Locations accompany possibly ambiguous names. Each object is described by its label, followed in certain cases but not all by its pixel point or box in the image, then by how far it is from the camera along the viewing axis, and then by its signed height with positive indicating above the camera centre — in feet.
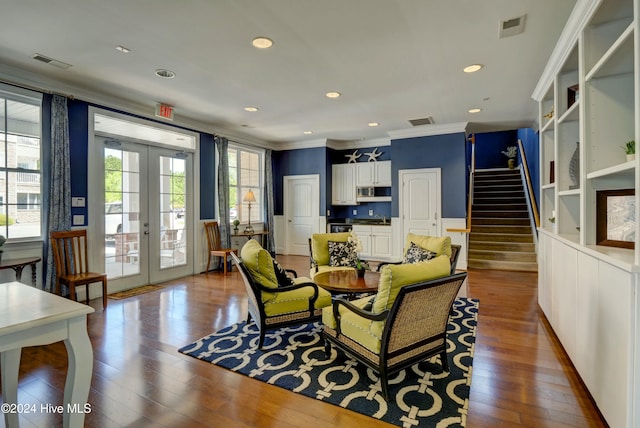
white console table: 4.31 -1.63
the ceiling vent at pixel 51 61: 11.06 +5.43
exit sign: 16.14 +5.27
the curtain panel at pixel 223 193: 21.39 +1.38
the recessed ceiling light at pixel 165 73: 12.27 +5.49
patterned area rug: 6.71 -4.06
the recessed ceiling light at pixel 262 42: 9.93 +5.42
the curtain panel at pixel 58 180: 13.05 +1.39
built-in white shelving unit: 5.43 +0.29
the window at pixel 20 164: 12.20 +1.97
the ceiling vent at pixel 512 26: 9.03 +5.47
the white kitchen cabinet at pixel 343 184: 26.58 +2.50
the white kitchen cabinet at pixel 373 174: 25.12 +3.18
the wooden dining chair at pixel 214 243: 19.86 -1.89
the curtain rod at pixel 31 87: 11.88 +4.95
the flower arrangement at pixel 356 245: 11.85 -1.30
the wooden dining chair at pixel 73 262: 12.83 -2.03
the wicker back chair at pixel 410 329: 6.83 -2.66
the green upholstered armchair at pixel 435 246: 11.71 -1.22
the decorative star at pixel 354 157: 26.76 +4.78
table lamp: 23.20 +1.09
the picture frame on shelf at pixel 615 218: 7.09 -0.10
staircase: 20.95 -0.92
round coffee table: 10.38 -2.36
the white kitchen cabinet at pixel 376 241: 23.98 -2.11
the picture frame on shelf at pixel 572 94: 9.77 +3.75
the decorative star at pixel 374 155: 25.91 +4.75
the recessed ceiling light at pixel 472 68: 11.93 +5.54
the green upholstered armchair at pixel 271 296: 9.45 -2.51
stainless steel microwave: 25.86 +1.76
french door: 15.93 -0.02
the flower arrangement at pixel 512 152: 31.34 +6.05
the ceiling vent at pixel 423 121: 19.41 +5.77
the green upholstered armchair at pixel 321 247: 14.78 -1.58
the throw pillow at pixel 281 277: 10.31 -2.06
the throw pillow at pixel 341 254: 14.62 -1.86
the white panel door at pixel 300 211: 26.81 +0.23
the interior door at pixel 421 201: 21.88 +0.86
